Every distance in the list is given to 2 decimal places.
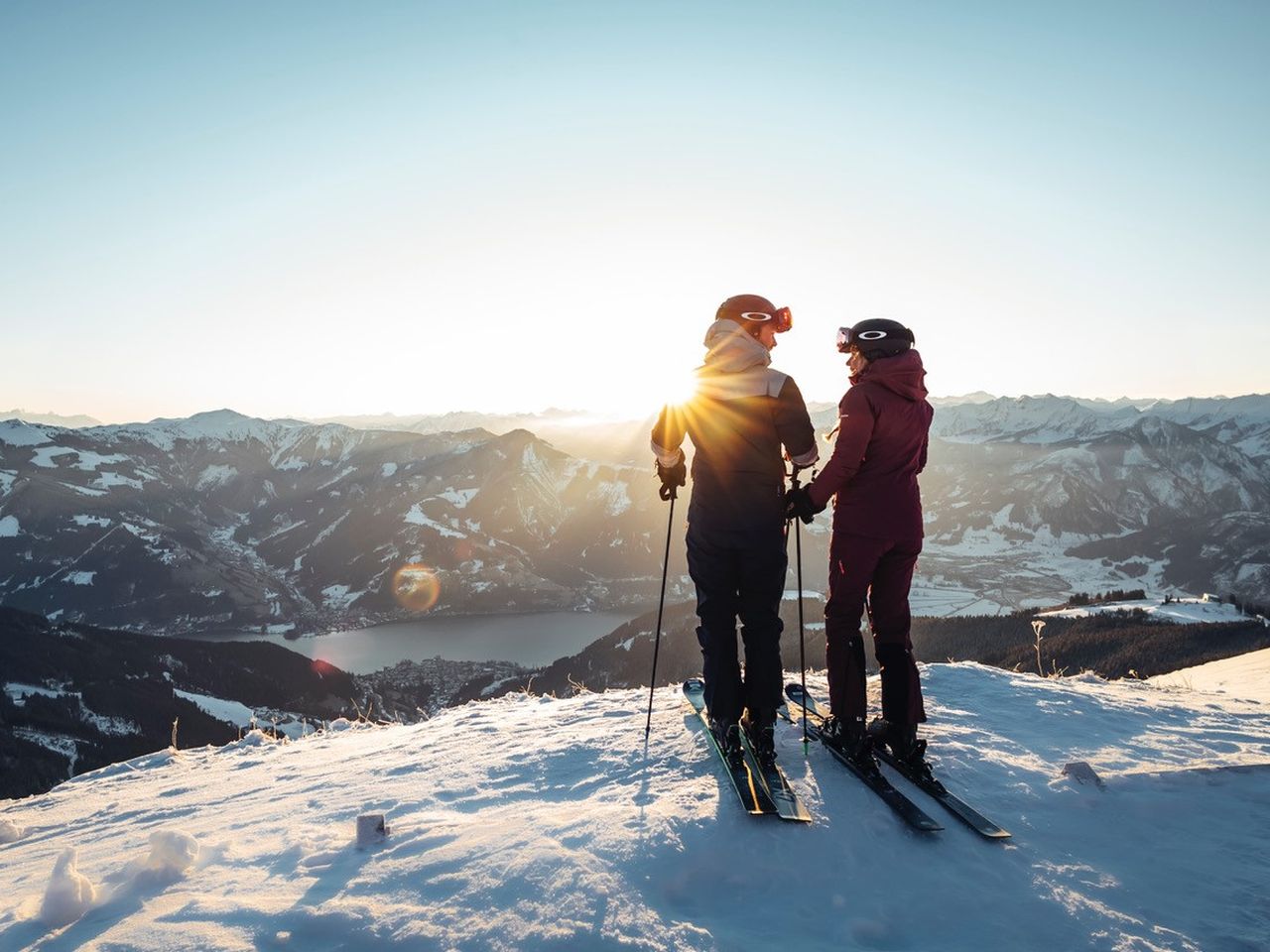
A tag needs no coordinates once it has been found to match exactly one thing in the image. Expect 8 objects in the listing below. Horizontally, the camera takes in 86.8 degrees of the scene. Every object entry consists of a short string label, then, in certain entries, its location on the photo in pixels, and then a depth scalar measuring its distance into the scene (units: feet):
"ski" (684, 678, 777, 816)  13.69
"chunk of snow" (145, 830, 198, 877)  11.89
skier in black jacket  18.15
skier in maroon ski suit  18.26
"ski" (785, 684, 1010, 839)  13.18
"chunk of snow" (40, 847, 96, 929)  10.27
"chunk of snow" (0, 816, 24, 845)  19.26
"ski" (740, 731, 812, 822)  13.46
